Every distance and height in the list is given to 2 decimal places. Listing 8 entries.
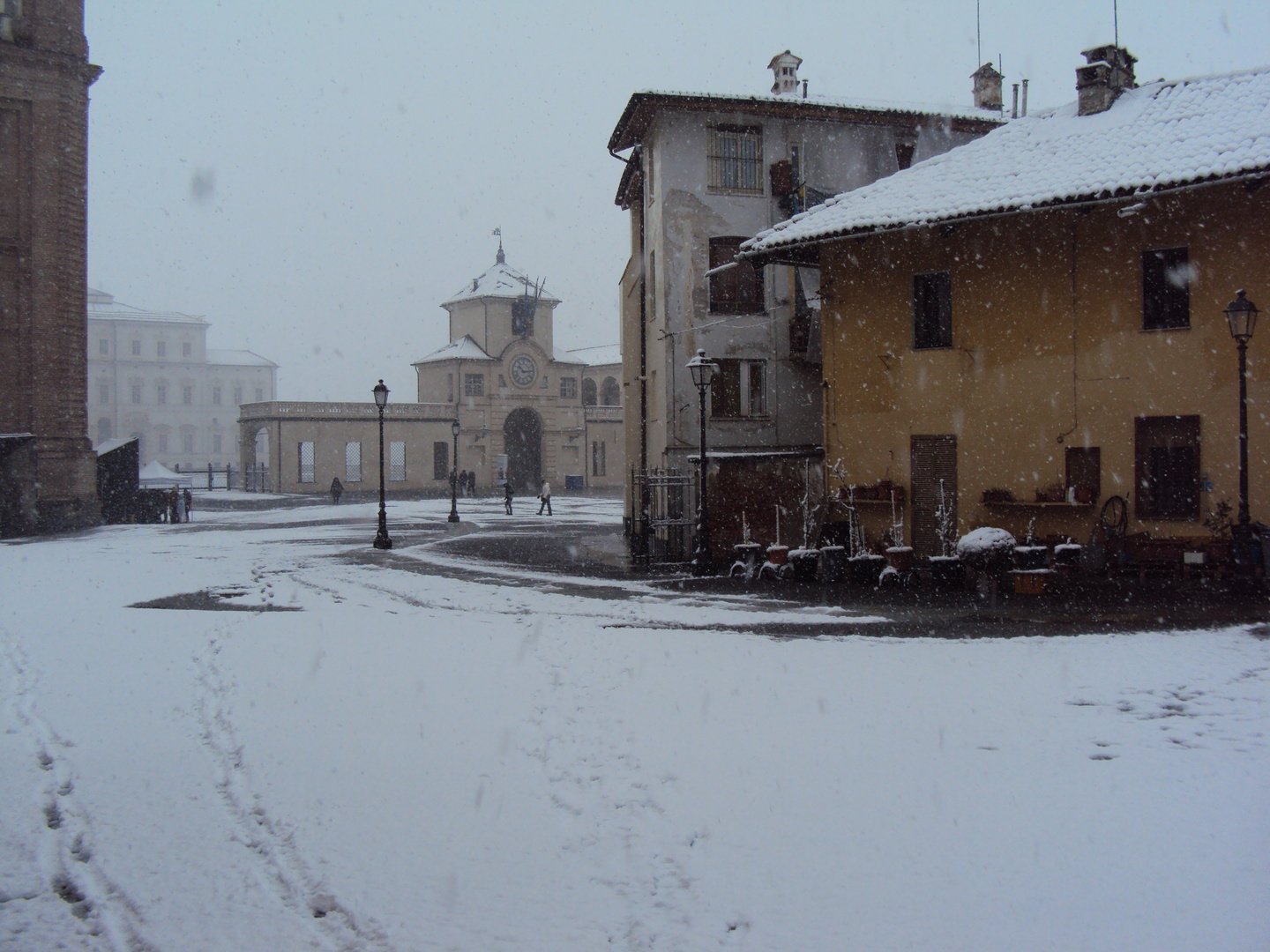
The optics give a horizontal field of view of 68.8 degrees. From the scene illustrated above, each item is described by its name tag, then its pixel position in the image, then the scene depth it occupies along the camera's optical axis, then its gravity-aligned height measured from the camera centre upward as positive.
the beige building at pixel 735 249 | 22.48 +5.44
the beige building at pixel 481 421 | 57.78 +3.49
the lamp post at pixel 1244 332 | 12.69 +1.87
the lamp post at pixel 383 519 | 22.69 -1.09
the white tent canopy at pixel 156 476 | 50.28 +0.11
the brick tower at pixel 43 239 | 28.81 +7.67
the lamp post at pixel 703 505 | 17.50 -0.63
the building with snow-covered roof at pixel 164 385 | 93.19 +9.73
